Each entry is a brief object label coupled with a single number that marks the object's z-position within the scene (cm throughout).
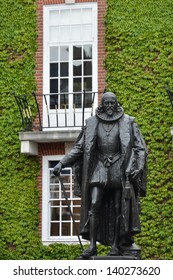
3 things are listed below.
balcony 1839
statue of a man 1085
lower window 1866
